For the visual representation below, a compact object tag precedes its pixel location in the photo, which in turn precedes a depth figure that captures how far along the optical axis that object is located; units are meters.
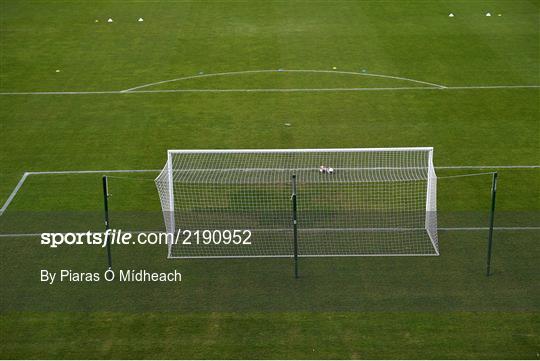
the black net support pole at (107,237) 16.67
